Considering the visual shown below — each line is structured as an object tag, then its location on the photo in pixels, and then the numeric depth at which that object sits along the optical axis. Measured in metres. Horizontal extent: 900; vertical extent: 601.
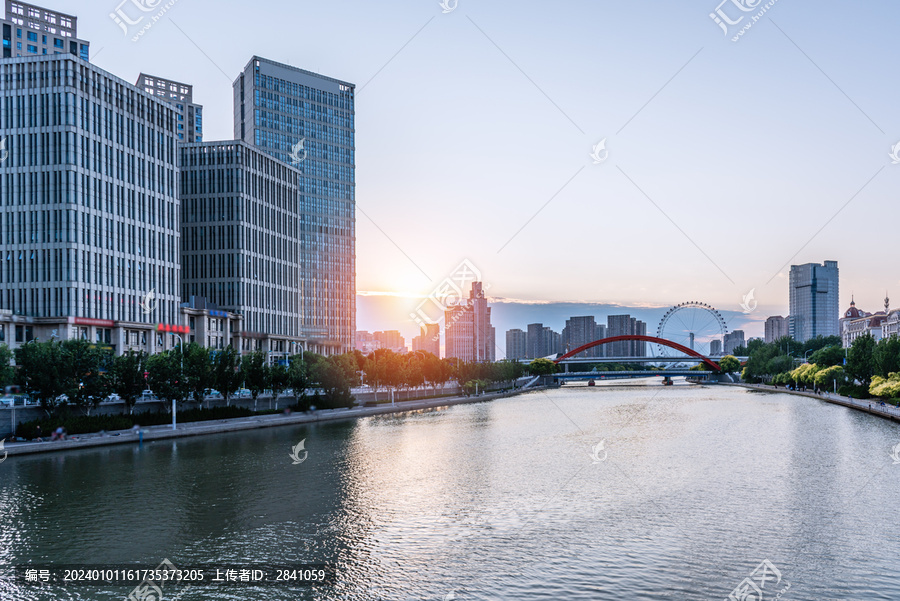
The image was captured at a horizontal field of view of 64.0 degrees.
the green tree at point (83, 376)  61.56
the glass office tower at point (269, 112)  193.50
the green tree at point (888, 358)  96.12
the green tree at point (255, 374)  84.50
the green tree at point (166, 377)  69.56
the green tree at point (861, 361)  109.75
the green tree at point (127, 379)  66.75
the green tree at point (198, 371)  73.50
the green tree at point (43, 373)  59.72
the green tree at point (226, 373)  79.00
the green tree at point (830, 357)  152.50
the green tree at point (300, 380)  92.94
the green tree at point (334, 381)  97.88
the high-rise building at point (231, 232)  142.00
